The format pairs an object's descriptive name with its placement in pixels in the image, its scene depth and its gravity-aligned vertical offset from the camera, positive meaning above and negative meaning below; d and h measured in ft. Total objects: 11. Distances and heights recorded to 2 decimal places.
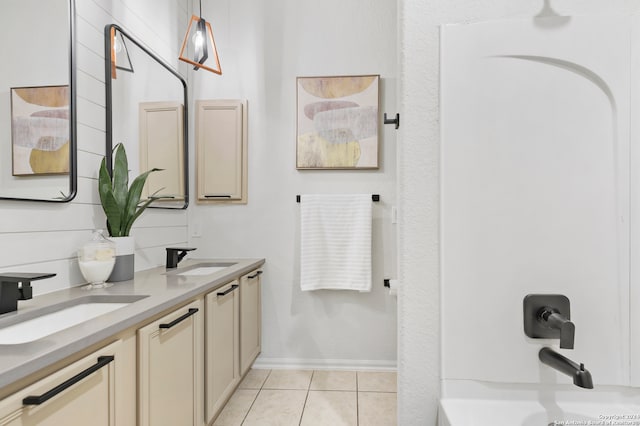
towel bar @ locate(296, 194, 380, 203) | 8.33 +0.43
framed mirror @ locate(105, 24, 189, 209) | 6.01 +2.01
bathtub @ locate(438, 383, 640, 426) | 2.60 -1.49
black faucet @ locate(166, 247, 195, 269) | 6.80 -0.80
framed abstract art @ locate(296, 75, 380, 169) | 8.44 +2.27
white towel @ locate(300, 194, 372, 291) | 8.24 -0.57
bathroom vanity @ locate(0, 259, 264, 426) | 2.51 -1.36
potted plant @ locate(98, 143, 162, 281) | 5.32 +0.16
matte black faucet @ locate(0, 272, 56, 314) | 3.45 -0.76
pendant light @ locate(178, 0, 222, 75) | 7.14 +3.56
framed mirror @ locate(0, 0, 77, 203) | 4.09 +1.46
